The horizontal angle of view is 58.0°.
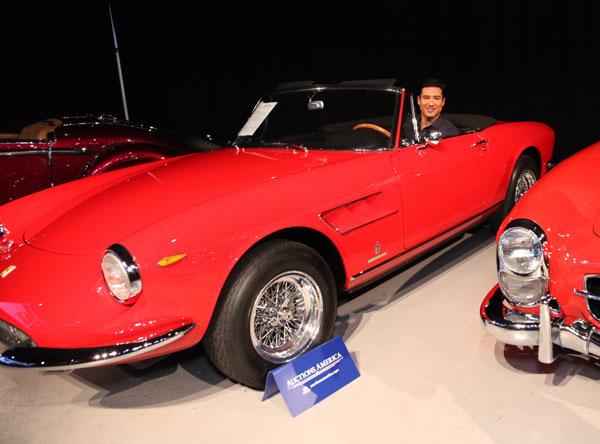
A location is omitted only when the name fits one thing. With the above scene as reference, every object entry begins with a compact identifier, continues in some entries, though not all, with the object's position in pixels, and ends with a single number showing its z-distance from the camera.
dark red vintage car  4.32
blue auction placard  2.23
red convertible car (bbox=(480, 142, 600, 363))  1.95
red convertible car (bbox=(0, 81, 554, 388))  2.00
